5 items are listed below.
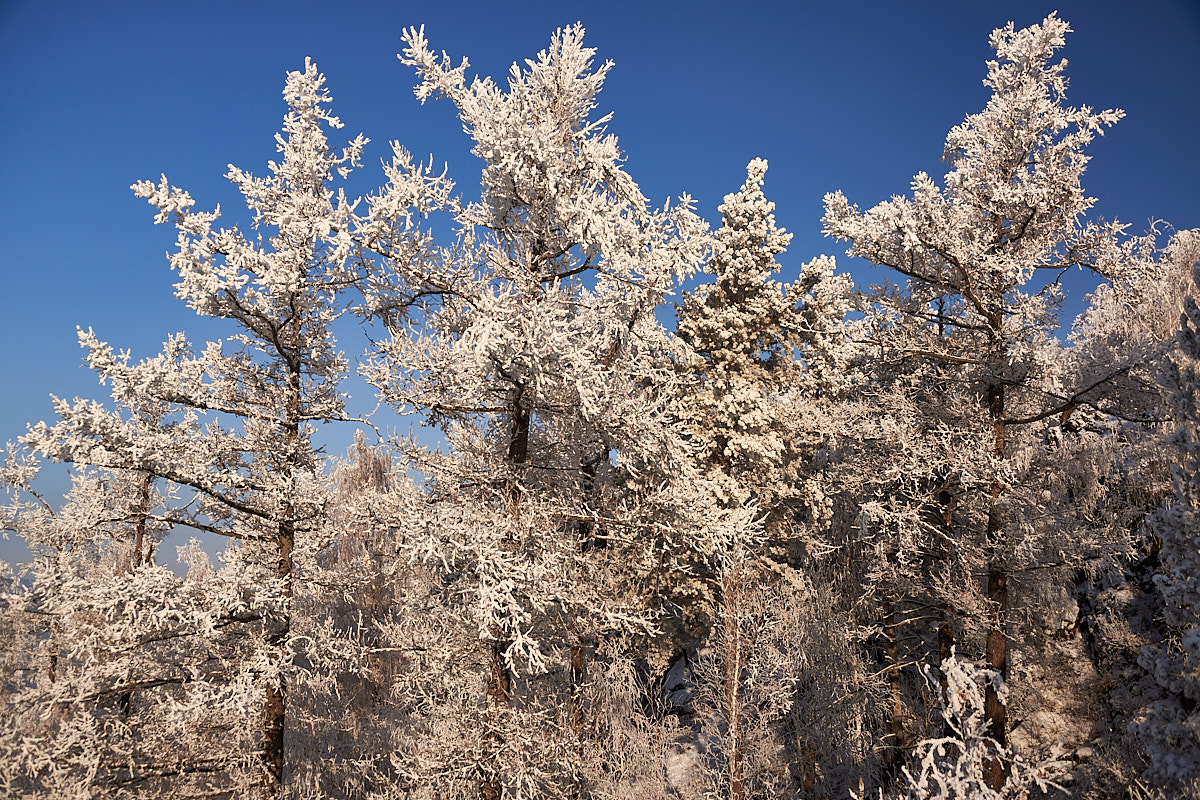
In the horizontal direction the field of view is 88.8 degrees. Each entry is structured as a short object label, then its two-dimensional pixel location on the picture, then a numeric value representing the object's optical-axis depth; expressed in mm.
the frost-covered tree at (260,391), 7555
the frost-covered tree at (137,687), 7332
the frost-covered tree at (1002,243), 9812
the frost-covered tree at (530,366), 7379
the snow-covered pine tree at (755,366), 15969
